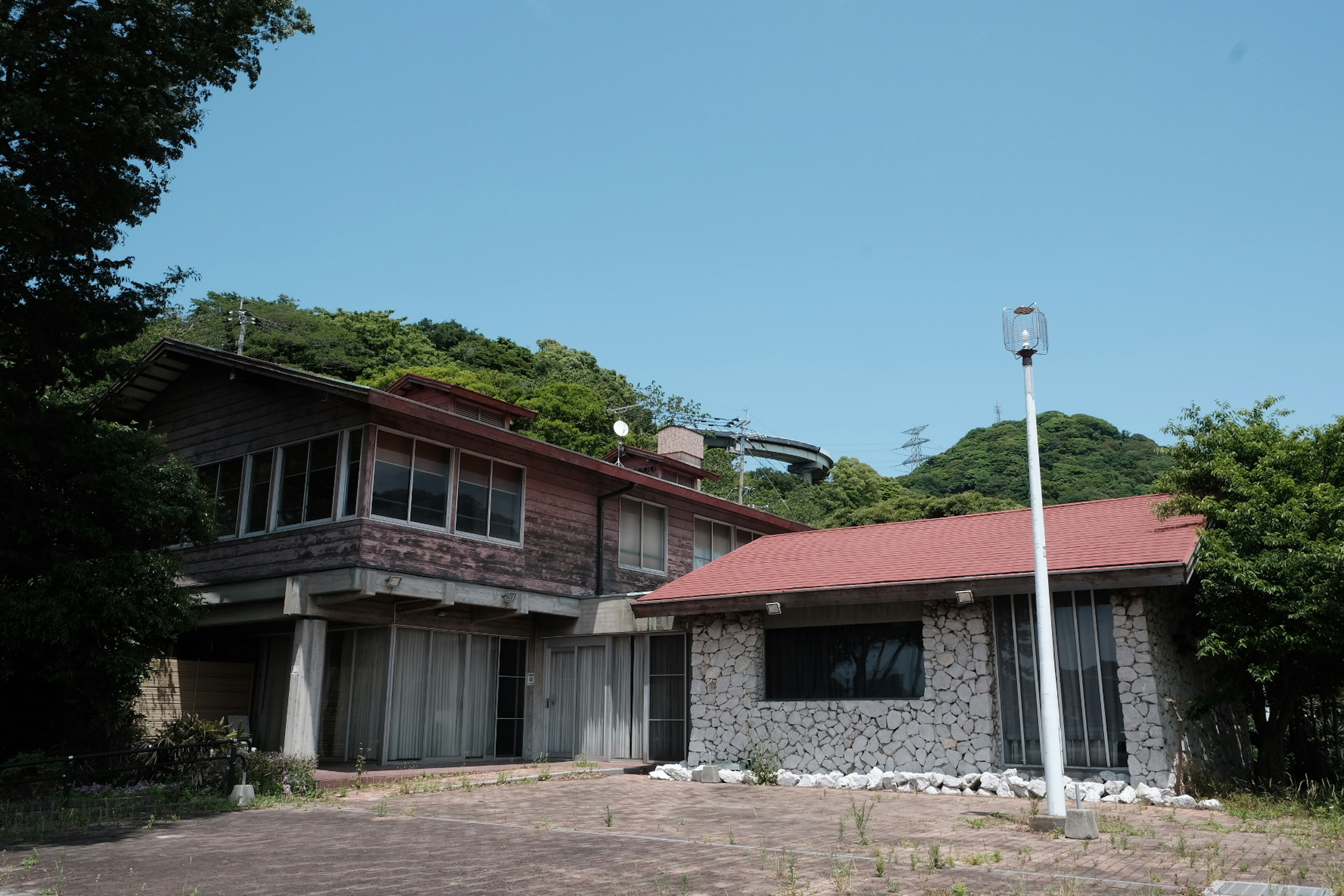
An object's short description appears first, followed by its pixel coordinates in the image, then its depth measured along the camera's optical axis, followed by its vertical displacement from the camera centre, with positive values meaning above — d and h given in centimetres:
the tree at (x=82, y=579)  1325 +153
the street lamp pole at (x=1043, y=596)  977 +99
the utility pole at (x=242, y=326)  3819 +1442
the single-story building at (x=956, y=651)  1246 +62
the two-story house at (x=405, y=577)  1555 +190
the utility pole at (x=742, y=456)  3966 +984
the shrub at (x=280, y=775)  1252 -98
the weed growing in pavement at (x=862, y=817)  898 -123
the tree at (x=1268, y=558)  1139 +156
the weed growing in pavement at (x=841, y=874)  658 -121
